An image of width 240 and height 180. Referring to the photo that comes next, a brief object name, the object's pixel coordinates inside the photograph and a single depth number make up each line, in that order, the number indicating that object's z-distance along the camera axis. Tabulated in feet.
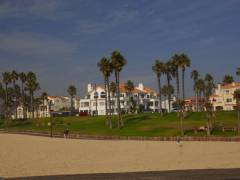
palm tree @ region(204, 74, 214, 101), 475.39
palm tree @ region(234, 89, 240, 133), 210.34
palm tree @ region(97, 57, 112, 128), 277.03
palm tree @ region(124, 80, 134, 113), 484.54
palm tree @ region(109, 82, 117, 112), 468.50
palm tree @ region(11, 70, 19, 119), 461.74
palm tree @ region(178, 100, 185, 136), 234.07
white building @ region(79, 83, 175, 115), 509.35
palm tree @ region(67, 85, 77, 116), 597.52
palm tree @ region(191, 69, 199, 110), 462.60
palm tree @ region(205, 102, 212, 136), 195.81
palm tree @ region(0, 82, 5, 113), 594.24
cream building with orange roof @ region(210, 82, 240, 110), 426.02
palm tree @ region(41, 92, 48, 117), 613.11
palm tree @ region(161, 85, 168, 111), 571.28
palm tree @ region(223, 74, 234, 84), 449.39
